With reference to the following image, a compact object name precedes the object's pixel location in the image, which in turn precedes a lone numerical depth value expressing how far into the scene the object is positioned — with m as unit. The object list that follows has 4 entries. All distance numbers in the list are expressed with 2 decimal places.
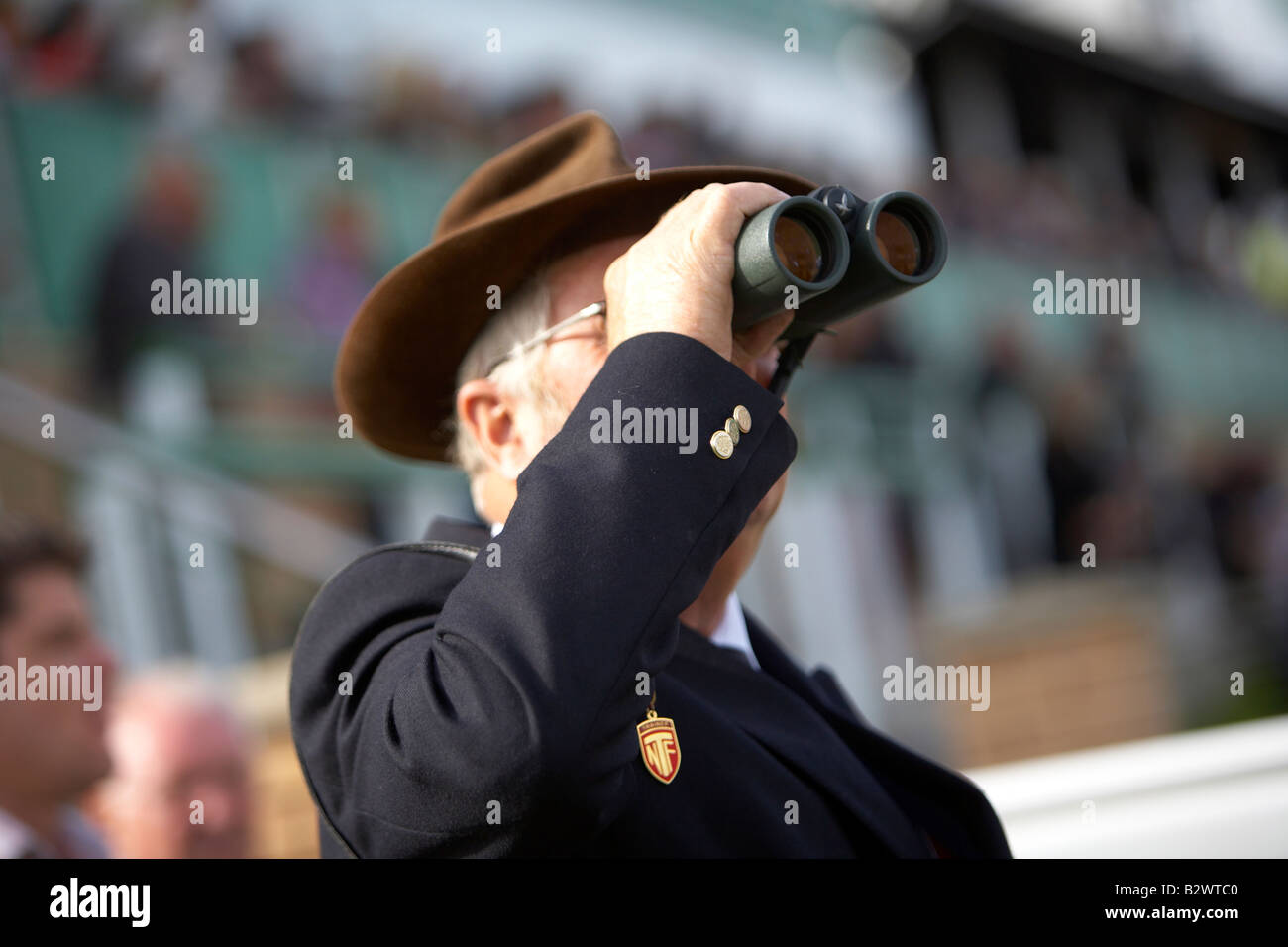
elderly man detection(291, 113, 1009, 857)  2.21
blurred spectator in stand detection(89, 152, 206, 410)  9.91
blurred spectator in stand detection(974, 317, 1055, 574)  17.56
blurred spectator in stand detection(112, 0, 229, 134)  10.70
